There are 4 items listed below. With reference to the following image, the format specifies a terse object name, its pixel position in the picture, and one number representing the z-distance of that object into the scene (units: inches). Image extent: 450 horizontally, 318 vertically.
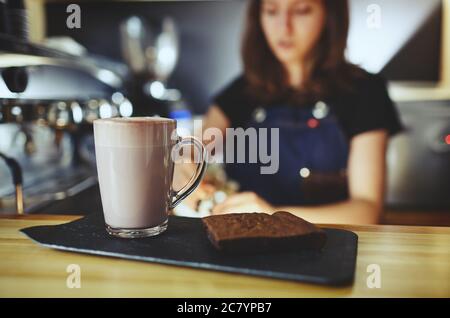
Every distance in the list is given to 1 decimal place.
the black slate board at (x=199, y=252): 18.6
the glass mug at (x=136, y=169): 21.7
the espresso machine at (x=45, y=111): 34.9
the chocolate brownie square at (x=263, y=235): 20.3
